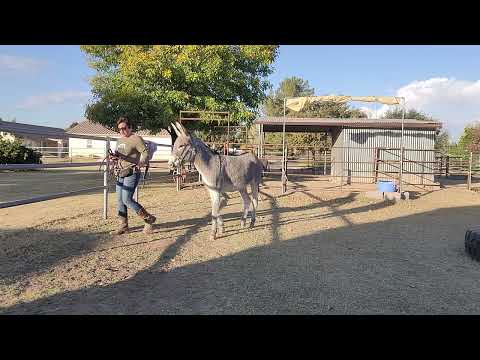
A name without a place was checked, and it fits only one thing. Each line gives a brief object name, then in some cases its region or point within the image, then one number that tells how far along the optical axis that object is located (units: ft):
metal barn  61.05
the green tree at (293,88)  229.25
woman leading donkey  22.25
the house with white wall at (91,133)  155.61
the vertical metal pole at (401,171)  45.47
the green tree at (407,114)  165.72
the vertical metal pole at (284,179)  46.14
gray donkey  22.67
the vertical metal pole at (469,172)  57.57
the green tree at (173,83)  50.01
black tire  19.19
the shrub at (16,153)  77.10
